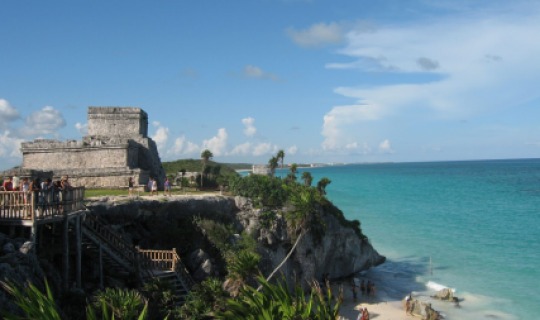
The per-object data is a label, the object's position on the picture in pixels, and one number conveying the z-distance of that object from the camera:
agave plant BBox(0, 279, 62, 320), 7.88
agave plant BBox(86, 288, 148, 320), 12.62
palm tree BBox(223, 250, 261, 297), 18.61
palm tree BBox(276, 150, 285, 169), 61.88
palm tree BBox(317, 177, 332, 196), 39.97
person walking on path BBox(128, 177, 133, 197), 25.67
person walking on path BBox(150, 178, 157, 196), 26.38
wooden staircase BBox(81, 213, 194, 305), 17.39
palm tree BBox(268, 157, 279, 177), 59.66
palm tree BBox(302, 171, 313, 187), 46.56
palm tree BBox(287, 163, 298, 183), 44.73
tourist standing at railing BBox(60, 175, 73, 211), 15.29
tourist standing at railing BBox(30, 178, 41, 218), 13.76
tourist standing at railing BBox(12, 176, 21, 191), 16.80
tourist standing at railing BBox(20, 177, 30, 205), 13.85
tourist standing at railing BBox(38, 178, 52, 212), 14.29
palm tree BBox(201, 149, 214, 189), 40.97
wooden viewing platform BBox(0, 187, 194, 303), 13.89
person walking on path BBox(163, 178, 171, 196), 27.26
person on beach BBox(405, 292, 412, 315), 25.93
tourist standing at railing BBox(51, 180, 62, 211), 14.85
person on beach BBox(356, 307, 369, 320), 22.91
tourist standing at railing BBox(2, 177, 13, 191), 16.17
